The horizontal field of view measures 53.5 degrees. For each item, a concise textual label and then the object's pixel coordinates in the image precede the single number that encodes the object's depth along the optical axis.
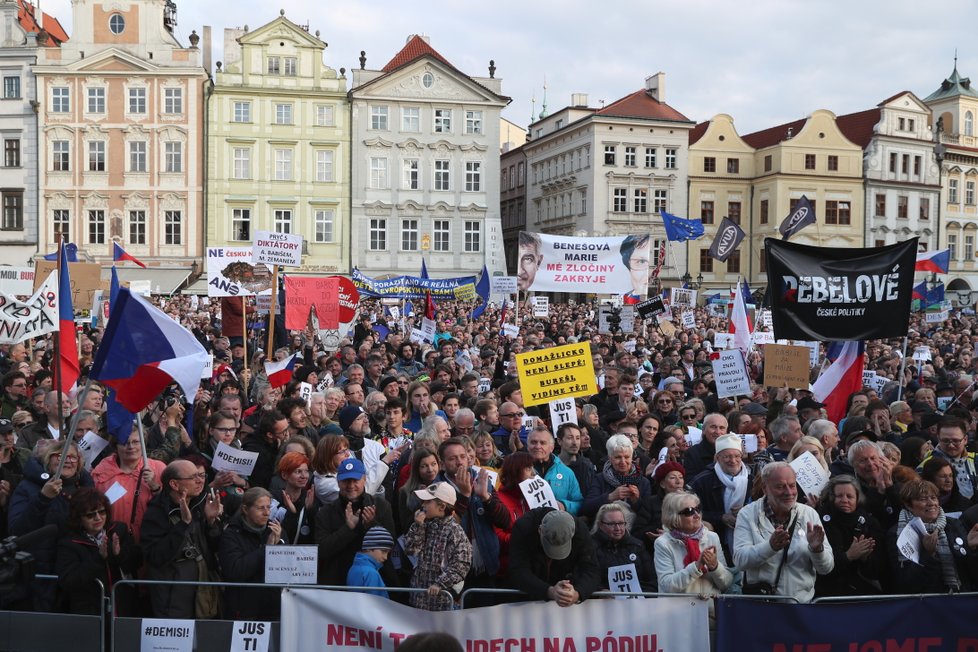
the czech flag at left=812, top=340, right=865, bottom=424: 10.88
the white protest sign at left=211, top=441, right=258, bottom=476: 7.03
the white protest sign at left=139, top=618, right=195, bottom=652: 5.56
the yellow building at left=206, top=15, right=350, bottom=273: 51.28
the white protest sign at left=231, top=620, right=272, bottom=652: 5.50
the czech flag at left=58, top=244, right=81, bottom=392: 8.77
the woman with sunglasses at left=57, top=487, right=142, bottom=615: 5.61
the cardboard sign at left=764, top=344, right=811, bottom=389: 11.45
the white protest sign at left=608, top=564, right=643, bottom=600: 5.62
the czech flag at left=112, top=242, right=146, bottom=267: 21.96
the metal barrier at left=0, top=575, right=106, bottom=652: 5.57
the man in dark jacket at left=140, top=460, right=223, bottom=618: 5.68
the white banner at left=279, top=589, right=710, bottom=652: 5.29
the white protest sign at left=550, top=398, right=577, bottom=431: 9.48
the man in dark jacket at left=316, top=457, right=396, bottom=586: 5.72
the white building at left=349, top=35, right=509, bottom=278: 52.81
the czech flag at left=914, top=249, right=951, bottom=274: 26.06
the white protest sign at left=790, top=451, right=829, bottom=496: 6.59
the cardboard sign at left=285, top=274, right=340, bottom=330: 17.44
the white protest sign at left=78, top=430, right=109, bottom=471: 7.58
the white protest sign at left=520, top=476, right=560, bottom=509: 6.22
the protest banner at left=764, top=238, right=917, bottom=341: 10.04
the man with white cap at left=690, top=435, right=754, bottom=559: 6.86
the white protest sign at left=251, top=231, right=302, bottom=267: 14.85
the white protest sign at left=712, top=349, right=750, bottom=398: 11.62
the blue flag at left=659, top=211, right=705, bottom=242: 27.83
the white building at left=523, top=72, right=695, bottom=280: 58.44
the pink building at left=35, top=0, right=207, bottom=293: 49.97
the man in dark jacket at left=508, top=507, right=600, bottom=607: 5.21
